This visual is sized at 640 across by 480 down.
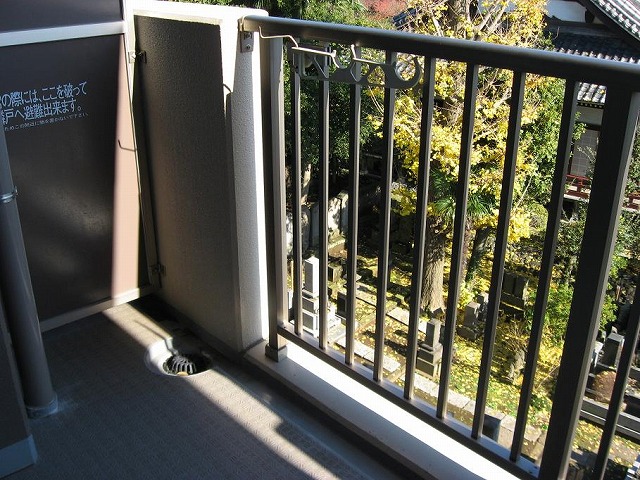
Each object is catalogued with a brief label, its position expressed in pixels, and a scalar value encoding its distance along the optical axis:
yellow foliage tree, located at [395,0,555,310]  7.80
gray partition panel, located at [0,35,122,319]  2.23
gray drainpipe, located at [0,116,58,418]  1.84
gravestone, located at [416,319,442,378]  7.66
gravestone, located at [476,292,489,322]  9.02
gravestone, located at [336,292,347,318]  8.64
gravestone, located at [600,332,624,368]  7.68
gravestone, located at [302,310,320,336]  5.95
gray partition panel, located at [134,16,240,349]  2.14
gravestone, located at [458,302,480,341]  8.79
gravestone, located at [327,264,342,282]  9.45
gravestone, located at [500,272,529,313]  9.22
